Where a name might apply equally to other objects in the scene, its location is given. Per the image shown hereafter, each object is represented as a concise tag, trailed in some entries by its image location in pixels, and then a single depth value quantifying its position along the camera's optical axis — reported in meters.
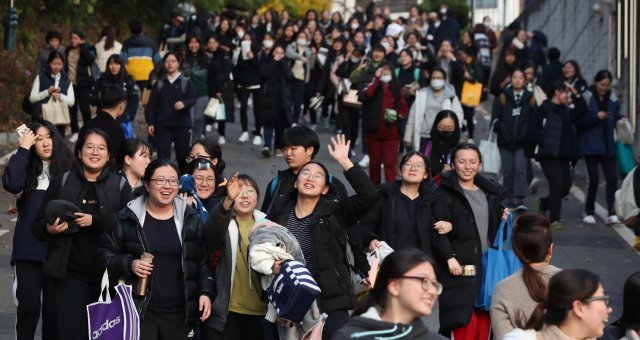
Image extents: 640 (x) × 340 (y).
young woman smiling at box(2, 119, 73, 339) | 16.25
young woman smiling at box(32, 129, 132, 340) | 15.43
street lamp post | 40.41
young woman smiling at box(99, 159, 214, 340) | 14.64
